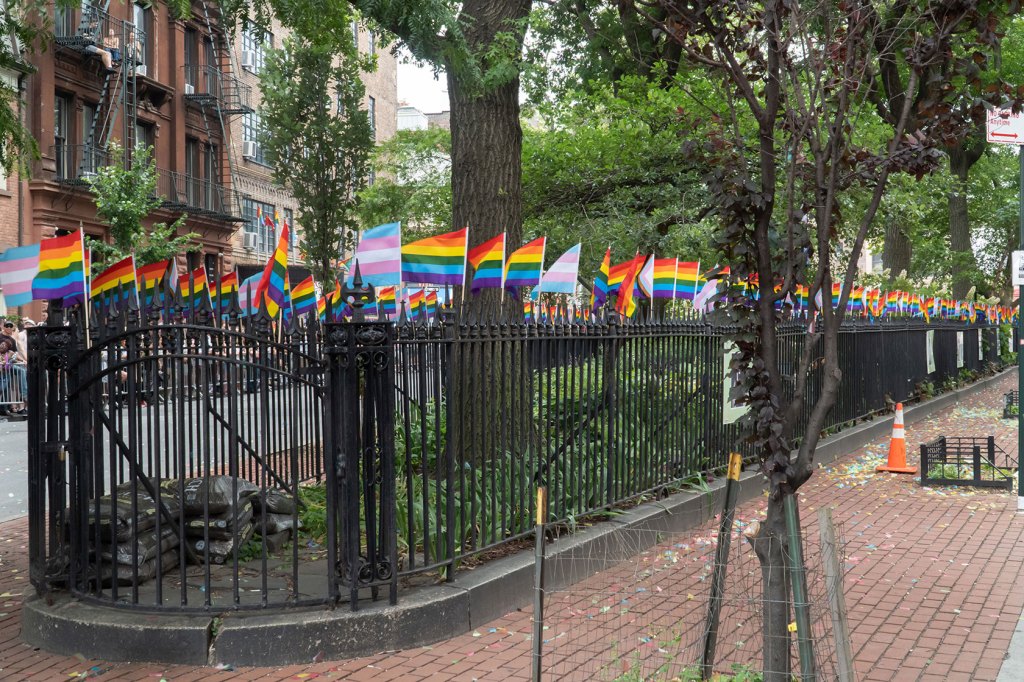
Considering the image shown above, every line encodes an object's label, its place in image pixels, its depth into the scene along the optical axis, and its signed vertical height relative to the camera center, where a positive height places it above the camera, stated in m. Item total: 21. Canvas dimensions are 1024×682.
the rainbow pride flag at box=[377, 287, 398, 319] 6.15 +0.20
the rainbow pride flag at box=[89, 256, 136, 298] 7.27 +0.37
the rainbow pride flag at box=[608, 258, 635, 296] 10.93 +0.51
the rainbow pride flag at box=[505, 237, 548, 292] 8.13 +0.47
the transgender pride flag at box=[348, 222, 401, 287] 6.70 +0.46
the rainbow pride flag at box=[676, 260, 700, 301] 11.68 +0.48
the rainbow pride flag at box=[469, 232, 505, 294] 8.02 +0.47
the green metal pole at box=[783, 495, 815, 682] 4.27 -1.19
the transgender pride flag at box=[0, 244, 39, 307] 6.65 +0.38
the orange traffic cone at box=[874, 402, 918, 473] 13.10 -1.66
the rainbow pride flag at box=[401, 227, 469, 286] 7.35 +0.49
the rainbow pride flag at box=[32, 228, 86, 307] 6.71 +0.39
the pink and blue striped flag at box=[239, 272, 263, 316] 9.09 +0.38
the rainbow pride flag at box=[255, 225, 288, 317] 7.95 +0.37
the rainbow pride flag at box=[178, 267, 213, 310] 6.80 +0.34
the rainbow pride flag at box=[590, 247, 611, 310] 10.88 +0.40
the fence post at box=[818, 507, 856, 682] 4.10 -1.10
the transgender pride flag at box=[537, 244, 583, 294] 8.72 +0.42
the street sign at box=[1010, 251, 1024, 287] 9.88 +0.49
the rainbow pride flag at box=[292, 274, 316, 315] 9.76 +0.31
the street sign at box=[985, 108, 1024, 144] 9.35 +1.69
